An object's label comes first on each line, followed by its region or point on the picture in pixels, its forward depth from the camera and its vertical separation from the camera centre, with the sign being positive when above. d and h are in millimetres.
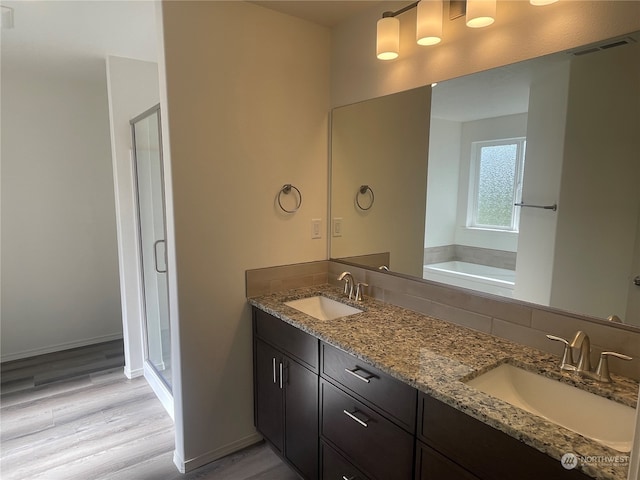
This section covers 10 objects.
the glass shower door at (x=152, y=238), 2551 -340
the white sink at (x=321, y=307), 2102 -646
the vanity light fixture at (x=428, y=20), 1424 +701
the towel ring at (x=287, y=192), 2199 -4
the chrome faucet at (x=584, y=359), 1207 -538
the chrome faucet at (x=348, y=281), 2129 -505
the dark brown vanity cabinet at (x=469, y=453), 955 -710
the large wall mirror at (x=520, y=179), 1265 +55
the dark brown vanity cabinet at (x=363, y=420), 1306 -859
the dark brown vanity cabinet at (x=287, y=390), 1760 -996
